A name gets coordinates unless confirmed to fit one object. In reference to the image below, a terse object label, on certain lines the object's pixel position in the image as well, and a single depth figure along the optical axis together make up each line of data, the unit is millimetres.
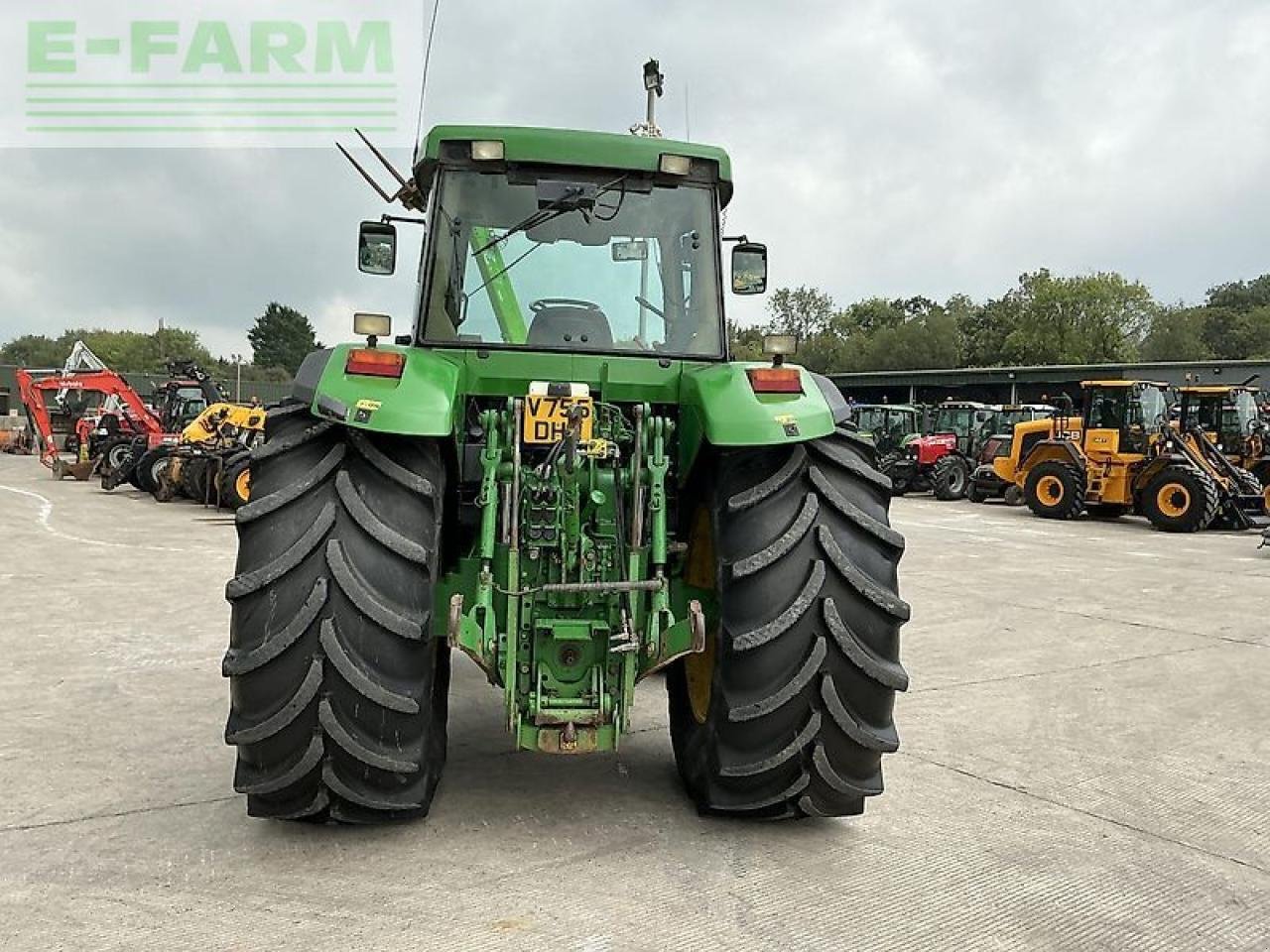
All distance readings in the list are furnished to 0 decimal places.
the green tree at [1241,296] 71562
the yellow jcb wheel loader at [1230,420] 18391
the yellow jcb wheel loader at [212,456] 15688
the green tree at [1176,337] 57344
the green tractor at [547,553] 3154
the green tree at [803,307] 81706
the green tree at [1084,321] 56156
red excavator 21109
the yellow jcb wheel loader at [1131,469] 16438
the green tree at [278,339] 90500
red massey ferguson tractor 23234
